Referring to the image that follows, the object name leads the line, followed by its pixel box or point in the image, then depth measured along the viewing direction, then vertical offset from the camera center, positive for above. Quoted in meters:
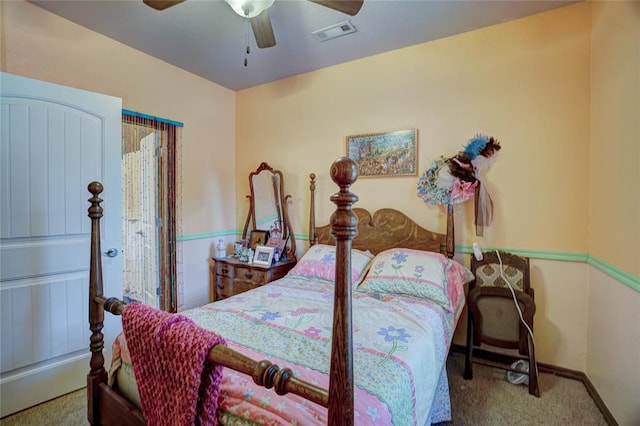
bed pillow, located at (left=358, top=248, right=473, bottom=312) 2.02 -0.47
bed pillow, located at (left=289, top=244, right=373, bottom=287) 2.47 -0.46
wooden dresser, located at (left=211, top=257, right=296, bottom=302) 2.93 -0.65
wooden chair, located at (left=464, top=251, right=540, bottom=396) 2.11 -0.70
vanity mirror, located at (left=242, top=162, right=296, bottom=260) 3.32 -0.01
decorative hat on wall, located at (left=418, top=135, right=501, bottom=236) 2.36 +0.27
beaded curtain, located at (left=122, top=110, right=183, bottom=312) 2.76 +0.02
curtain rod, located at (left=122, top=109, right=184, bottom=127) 2.72 +0.88
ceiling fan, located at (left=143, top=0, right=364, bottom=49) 1.71 +1.19
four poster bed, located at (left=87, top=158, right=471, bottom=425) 0.77 -0.59
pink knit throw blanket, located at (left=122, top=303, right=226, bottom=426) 0.92 -0.52
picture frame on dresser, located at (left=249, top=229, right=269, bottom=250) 3.37 -0.32
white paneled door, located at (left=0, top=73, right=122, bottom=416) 1.88 -0.14
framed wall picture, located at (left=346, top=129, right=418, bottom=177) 2.72 +0.54
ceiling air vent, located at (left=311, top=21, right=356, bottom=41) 2.39 +1.46
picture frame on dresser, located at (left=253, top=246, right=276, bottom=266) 2.99 -0.46
